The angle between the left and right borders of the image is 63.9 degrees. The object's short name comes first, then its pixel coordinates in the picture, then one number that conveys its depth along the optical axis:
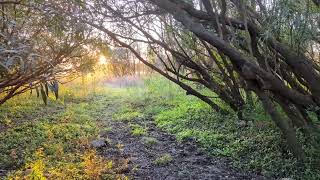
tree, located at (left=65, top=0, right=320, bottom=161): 3.67
